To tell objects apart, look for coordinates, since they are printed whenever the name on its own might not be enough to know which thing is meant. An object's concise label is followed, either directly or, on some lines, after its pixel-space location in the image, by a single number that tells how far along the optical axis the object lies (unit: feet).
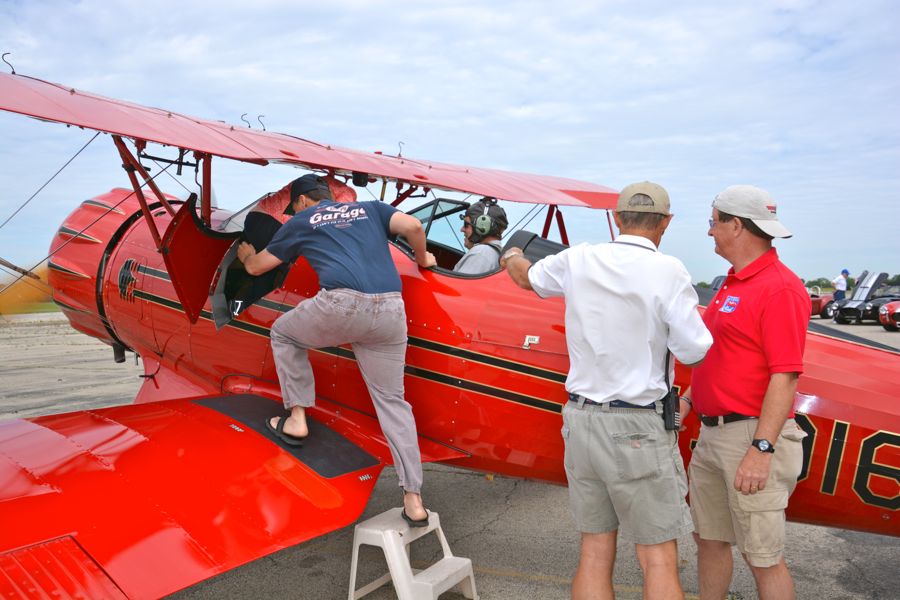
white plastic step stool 10.35
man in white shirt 7.65
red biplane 8.80
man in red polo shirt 7.95
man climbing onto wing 10.50
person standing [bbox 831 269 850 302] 78.69
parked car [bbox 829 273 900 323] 67.82
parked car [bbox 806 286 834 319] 74.54
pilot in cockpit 12.67
